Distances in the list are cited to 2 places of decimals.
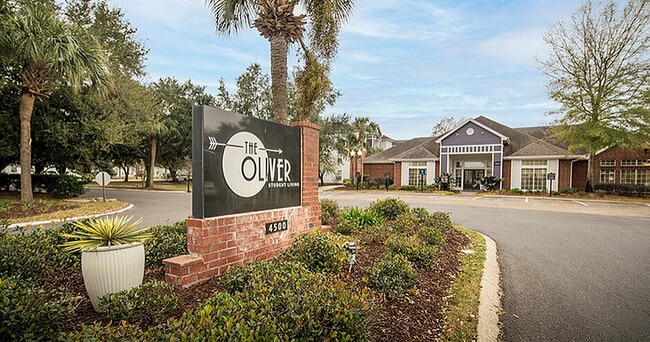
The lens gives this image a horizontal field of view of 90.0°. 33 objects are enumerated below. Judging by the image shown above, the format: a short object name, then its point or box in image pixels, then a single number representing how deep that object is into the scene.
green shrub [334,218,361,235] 6.82
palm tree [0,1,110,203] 9.54
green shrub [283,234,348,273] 4.03
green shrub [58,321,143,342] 1.82
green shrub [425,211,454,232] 7.32
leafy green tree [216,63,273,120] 27.67
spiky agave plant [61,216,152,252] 3.35
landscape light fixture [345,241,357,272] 4.39
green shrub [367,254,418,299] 3.70
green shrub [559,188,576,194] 22.25
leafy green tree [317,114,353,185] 29.86
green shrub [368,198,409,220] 8.83
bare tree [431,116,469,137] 45.55
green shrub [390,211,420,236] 6.55
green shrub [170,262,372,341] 1.96
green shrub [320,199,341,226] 8.00
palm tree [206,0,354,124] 7.48
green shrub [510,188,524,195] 23.39
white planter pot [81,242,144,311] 2.99
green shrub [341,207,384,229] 7.76
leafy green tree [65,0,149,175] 15.86
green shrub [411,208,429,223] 8.13
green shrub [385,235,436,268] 4.72
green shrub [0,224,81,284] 3.50
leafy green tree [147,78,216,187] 29.98
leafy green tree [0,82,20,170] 14.23
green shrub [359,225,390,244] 6.22
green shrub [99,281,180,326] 2.67
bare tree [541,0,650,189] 19.31
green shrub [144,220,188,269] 4.23
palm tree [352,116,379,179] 29.69
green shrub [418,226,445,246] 5.88
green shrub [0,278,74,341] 1.96
